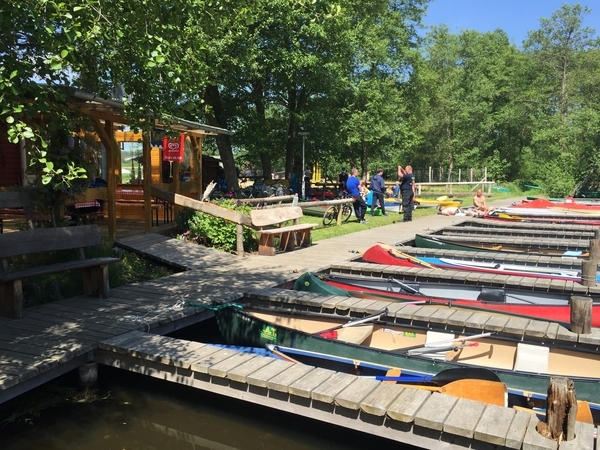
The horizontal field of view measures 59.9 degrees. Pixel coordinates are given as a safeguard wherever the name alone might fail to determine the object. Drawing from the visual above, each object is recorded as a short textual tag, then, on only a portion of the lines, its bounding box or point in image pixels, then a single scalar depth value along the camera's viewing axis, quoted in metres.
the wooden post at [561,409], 3.42
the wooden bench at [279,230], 10.33
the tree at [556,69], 41.16
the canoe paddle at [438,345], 5.42
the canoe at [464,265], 9.13
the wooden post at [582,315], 5.38
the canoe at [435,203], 23.01
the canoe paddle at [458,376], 4.47
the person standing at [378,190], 18.70
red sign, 12.80
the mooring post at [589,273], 7.75
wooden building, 9.05
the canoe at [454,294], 6.43
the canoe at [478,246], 11.45
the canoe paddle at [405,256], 9.45
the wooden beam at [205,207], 10.09
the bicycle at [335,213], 16.66
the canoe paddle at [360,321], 5.87
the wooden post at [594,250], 8.76
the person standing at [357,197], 16.69
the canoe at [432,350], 4.62
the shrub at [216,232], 10.80
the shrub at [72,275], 6.88
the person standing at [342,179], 27.08
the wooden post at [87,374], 5.24
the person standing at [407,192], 17.09
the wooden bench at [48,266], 5.86
